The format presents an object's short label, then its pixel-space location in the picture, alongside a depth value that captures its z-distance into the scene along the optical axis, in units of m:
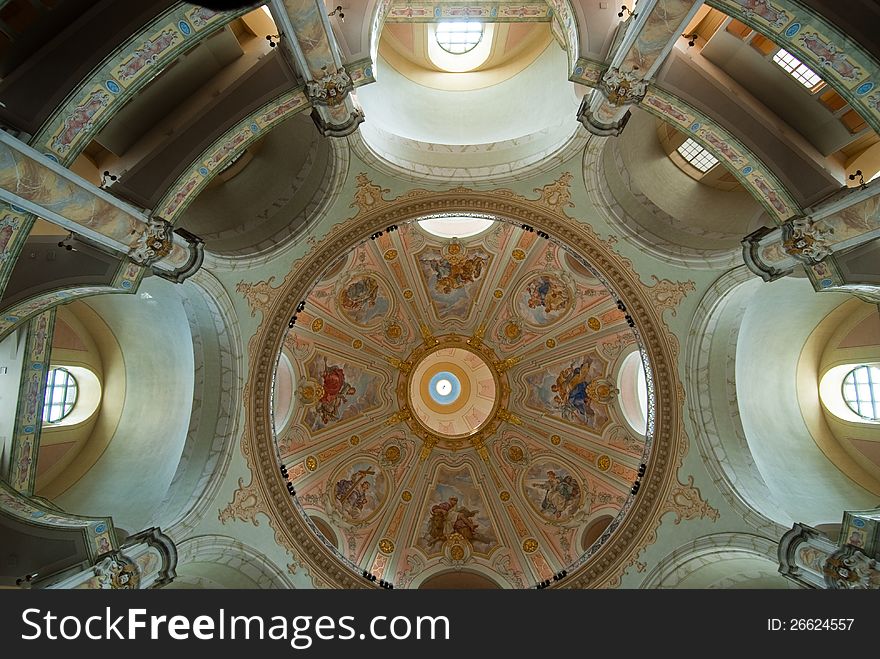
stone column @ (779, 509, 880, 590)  8.69
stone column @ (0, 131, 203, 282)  6.17
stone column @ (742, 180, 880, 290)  7.51
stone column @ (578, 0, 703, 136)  7.69
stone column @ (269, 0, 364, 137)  7.73
